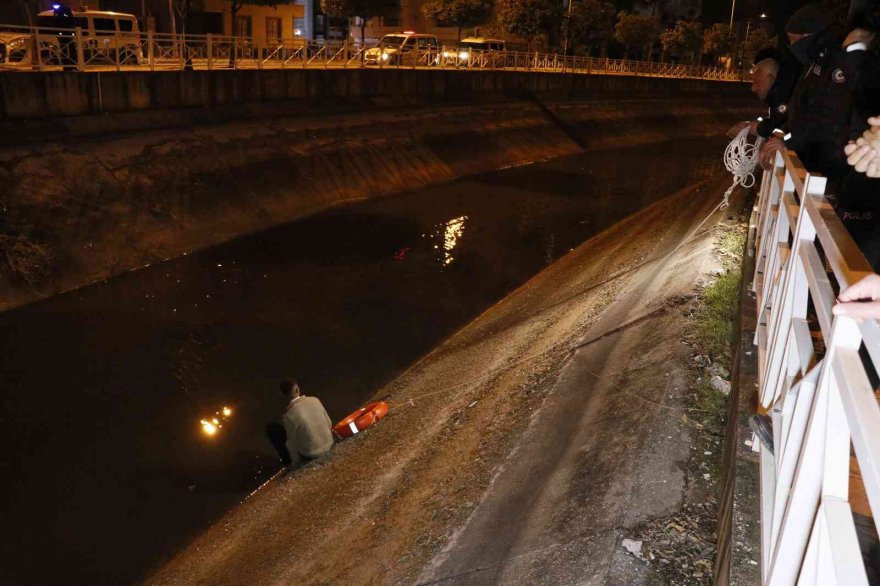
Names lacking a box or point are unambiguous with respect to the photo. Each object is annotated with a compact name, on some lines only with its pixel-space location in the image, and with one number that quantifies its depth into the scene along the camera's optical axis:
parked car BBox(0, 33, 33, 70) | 14.90
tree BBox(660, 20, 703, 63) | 58.12
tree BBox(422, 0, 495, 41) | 41.44
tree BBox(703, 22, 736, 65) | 61.12
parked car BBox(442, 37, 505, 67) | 30.59
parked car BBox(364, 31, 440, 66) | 27.84
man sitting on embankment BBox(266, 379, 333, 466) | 7.66
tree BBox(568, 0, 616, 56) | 45.69
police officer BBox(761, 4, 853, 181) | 5.07
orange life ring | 8.24
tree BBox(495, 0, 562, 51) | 41.44
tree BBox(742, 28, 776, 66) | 66.19
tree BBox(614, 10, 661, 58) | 51.34
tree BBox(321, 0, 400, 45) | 38.38
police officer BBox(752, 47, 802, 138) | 6.86
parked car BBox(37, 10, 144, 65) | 15.84
